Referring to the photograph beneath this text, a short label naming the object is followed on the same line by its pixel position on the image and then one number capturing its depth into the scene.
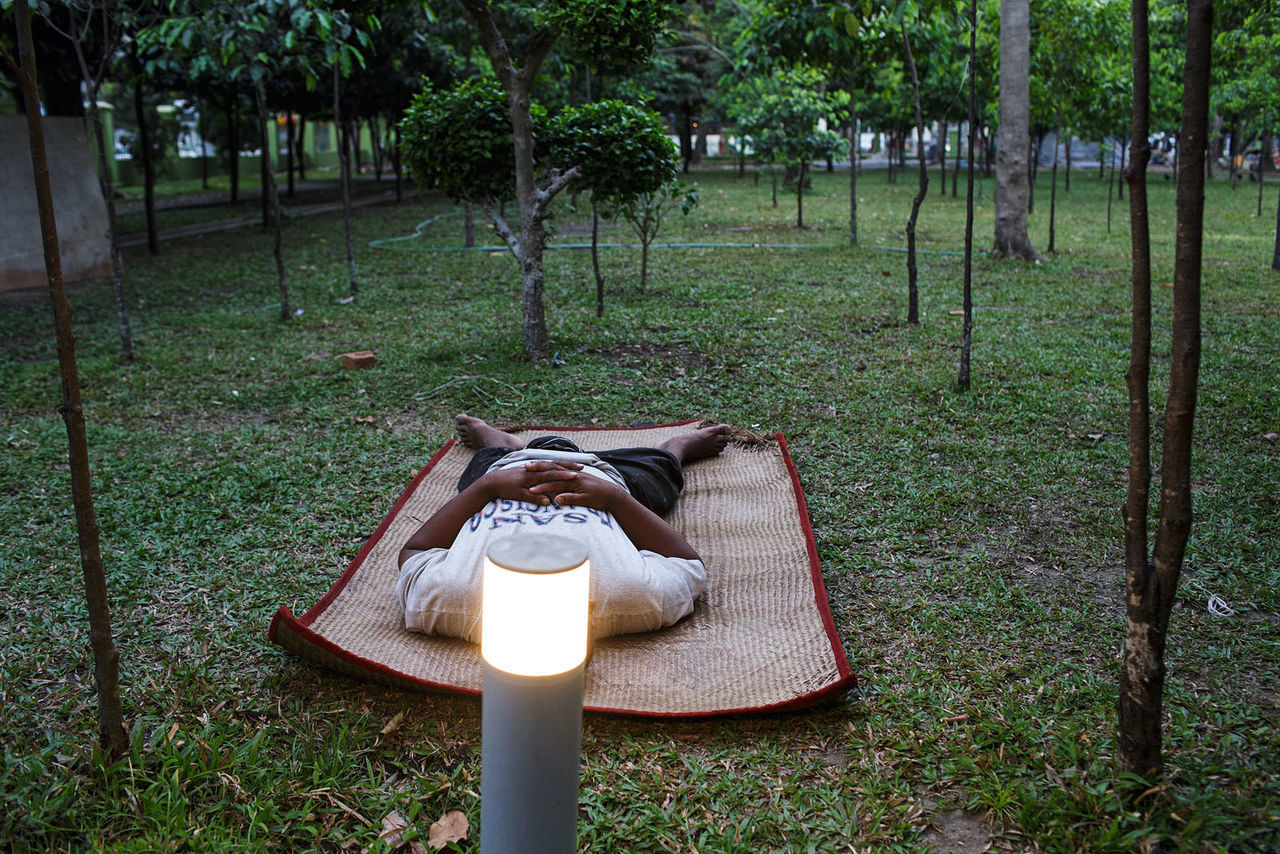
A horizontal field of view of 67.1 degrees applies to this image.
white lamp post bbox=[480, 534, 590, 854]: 1.57
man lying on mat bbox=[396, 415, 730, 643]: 2.81
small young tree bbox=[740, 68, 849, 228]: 13.05
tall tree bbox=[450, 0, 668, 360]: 5.54
